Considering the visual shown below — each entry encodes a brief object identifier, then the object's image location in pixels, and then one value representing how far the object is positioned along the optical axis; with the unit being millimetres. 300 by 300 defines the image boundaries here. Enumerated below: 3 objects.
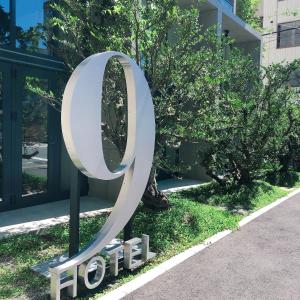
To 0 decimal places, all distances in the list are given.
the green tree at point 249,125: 8867
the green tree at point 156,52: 5840
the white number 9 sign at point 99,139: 3488
